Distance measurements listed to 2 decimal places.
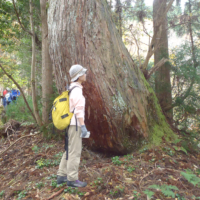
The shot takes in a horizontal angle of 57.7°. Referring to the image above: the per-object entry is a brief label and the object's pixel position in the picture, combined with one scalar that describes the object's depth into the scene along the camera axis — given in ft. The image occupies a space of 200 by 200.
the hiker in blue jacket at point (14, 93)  38.15
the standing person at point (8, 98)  35.84
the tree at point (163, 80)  20.93
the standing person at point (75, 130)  9.66
